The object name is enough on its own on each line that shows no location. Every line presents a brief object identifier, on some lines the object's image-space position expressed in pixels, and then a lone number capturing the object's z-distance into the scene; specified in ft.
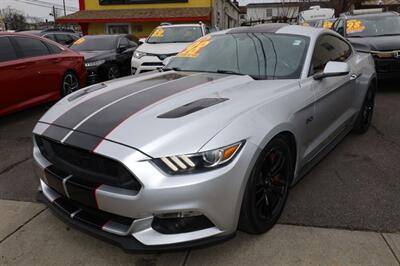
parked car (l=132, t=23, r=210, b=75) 28.99
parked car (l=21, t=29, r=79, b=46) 51.50
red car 19.61
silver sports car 7.54
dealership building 75.61
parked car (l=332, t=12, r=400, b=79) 25.41
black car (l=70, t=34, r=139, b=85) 29.68
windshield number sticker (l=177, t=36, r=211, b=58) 14.14
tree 194.92
